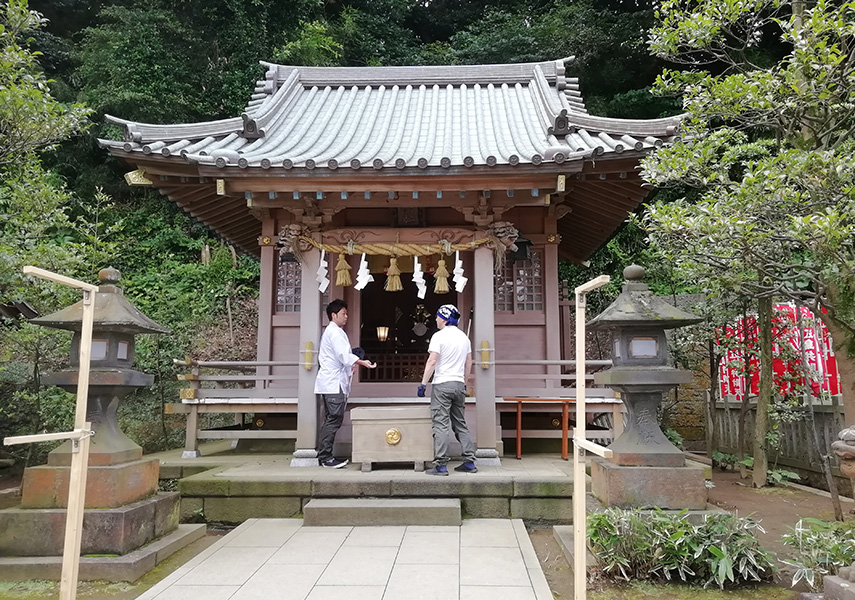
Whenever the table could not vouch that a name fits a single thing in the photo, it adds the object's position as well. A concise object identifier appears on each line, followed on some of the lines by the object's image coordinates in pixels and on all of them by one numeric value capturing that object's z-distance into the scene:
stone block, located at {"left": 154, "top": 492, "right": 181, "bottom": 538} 4.78
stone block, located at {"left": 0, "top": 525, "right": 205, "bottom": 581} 4.08
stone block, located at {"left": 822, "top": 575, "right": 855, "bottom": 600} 2.98
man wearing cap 5.91
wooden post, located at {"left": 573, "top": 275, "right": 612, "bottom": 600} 2.83
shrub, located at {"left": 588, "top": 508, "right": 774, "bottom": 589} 3.83
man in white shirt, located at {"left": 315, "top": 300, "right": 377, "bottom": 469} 6.50
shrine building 6.41
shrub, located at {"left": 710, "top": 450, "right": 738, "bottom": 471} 9.33
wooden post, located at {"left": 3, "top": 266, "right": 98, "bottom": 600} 2.93
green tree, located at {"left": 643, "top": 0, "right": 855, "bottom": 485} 4.02
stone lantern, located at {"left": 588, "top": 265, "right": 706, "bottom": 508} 4.45
